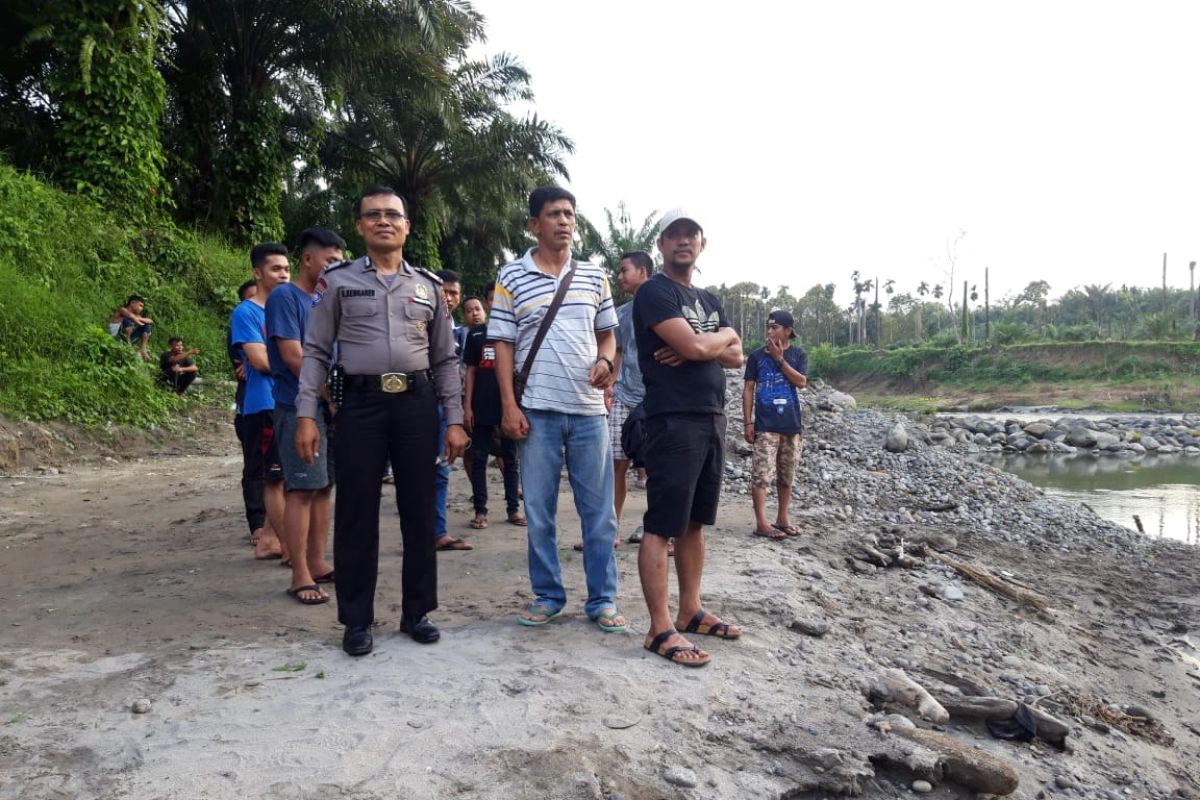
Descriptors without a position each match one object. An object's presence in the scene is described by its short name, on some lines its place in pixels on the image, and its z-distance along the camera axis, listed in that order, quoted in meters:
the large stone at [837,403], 17.41
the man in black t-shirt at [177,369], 10.88
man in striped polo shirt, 3.47
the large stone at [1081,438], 23.08
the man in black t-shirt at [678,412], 3.29
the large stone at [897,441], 13.95
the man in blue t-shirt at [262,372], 4.30
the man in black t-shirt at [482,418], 5.55
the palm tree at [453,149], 19.73
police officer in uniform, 3.24
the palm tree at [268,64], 15.14
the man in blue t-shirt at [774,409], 6.14
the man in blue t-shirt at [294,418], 3.86
